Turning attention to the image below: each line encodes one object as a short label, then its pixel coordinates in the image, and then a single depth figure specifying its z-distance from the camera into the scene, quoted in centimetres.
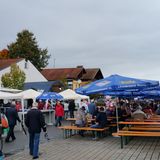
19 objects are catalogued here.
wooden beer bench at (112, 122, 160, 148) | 758
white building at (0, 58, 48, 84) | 2991
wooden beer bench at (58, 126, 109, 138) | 893
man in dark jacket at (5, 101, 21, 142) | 958
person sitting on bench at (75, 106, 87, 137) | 953
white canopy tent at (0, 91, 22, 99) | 1172
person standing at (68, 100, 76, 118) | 1833
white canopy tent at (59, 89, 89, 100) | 1812
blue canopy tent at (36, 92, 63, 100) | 1539
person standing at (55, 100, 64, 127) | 1396
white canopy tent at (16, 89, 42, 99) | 1567
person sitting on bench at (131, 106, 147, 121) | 1010
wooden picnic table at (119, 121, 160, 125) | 851
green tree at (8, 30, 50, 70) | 3942
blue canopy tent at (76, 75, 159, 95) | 832
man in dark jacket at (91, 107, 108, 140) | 910
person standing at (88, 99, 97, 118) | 1342
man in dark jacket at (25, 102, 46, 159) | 649
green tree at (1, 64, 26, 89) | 2689
